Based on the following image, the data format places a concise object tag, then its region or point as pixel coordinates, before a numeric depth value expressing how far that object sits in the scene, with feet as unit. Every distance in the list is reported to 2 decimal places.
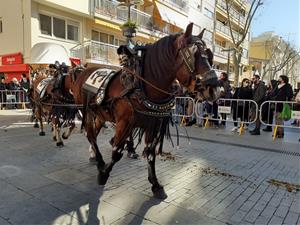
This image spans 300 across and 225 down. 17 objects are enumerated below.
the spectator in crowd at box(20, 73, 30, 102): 46.87
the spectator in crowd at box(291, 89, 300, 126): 26.22
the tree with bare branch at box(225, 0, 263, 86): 62.28
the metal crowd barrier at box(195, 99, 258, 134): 30.92
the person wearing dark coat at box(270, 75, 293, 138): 28.99
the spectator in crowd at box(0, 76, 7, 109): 47.42
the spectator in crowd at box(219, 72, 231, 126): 31.94
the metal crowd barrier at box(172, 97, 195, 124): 34.65
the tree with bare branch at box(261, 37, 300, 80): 136.43
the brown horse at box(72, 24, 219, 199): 9.46
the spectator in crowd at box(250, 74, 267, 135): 30.17
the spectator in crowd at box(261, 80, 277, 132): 29.68
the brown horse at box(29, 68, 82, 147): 19.29
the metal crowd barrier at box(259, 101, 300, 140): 27.53
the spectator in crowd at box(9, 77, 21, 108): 48.91
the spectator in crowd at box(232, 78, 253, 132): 31.46
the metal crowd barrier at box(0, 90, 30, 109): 47.57
